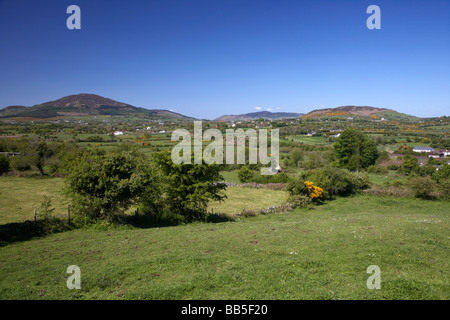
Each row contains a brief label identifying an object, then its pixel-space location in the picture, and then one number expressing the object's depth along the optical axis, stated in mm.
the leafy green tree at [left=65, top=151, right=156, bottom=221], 19328
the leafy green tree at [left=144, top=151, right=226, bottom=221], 23781
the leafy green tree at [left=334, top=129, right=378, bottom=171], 64312
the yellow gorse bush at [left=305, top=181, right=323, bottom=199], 35812
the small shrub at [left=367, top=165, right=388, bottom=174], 62306
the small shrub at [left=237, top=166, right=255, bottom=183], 53688
